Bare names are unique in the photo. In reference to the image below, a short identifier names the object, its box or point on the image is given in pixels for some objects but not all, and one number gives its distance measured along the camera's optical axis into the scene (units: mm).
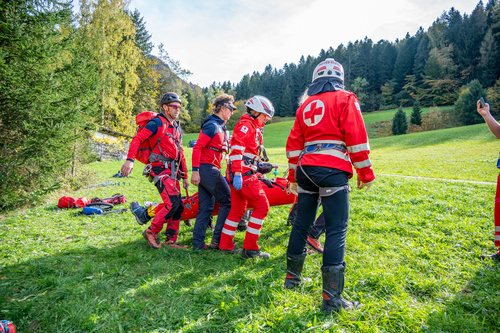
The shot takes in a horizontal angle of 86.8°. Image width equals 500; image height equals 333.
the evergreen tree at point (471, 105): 41312
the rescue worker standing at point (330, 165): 2869
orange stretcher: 5407
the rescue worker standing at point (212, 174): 4754
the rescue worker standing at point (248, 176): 4320
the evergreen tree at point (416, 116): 44469
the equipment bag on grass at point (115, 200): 8188
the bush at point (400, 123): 42719
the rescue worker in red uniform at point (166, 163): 4680
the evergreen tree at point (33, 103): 6953
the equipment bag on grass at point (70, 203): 8008
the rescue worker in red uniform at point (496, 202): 3980
